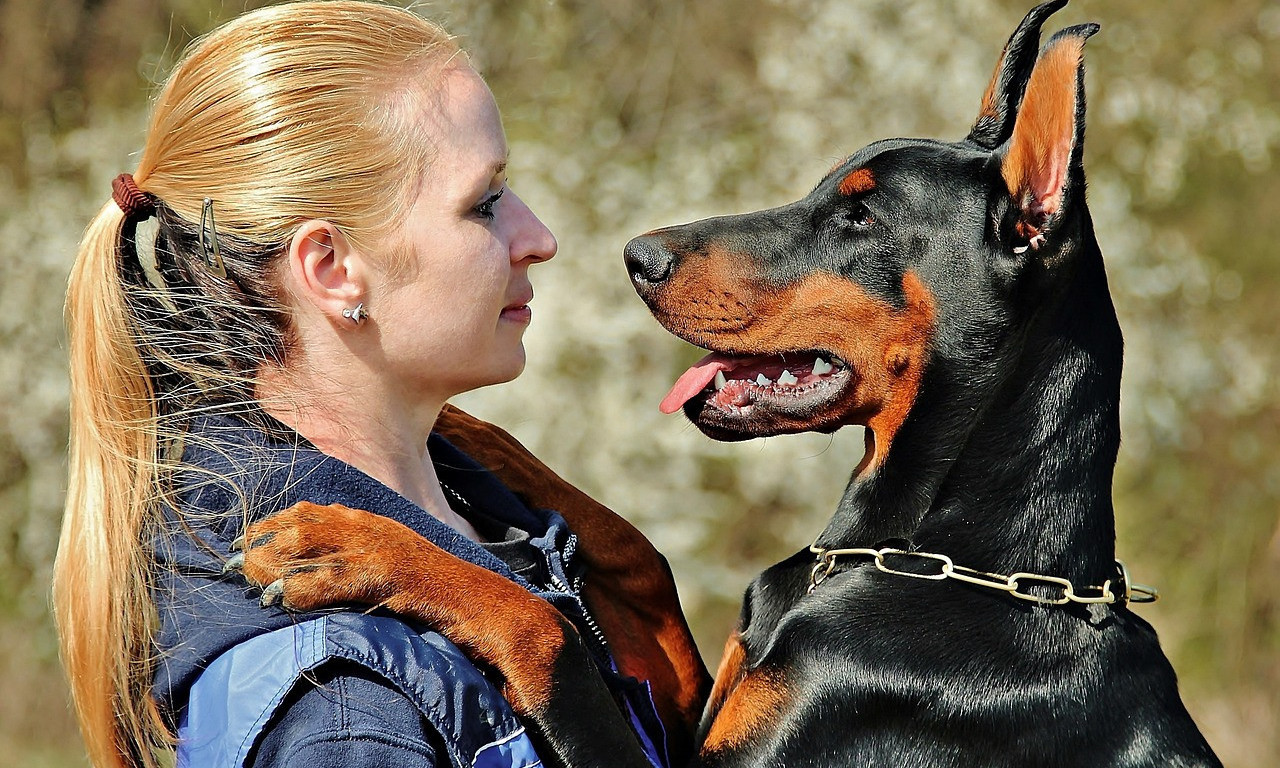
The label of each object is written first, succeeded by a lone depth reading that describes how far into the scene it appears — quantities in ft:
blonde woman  14.06
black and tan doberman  14.36
